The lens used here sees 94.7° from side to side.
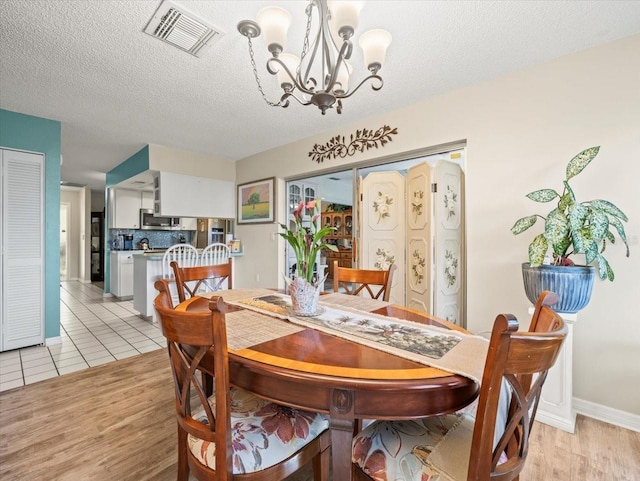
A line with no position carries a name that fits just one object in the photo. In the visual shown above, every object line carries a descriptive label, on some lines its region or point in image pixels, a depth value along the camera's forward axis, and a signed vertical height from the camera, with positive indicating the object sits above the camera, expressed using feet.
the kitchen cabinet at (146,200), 20.04 +2.75
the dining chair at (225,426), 2.78 -2.13
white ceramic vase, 4.74 -0.90
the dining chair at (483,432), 2.22 -2.07
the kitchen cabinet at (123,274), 17.22 -2.01
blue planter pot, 5.52 -0.81
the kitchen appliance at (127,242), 19.95 -0.14
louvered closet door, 9.46 -0.31
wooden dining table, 2.72 -1.42
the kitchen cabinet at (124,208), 18.80 +2.08
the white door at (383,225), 9.84 +0.56
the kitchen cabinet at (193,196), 13.87 +2.22
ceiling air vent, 5.41 +4.20
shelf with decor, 12.21 +0.81
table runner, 3.10 -1.23
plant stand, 5.92 -3.13
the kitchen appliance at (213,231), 18.96 +0.62
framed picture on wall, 14.25 +1.99
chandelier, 4.12 +3.15
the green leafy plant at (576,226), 5.29 +0.26
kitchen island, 12.48 -1.70
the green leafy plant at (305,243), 4.63 -0.04
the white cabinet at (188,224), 21.63 +1.18
